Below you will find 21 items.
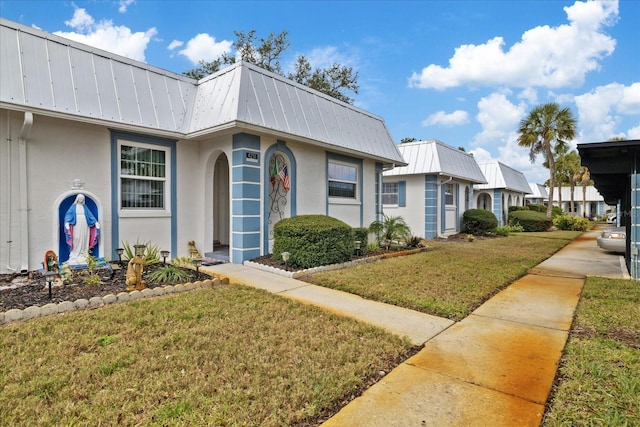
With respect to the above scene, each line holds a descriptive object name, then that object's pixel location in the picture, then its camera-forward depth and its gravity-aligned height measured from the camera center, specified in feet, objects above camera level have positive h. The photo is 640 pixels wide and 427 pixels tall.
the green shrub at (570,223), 78.23 -4.06
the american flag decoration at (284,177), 29.86 +2.71
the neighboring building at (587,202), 147.82 +1.82
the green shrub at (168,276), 19.86 -4.15
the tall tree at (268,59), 73.67 +33.38
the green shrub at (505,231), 61.31 -4.74
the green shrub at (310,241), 25.09 -2.63
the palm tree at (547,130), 74.64 +17.45
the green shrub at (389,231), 37.09 -2.72
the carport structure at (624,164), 20.74 +2.89
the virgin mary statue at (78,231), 21.66 -1.50
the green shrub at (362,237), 31.83 -2.87
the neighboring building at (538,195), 133.29 +4.41
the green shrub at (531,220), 73.82 -3.17
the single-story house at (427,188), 51.96 +3.05
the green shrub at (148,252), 24.08 -3.36
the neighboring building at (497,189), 78.43 +4.11
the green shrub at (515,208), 86.29 -0.48
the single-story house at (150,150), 20.38 +4.50
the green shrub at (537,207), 98.37 -0.27
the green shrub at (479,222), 58.90 -2.77
